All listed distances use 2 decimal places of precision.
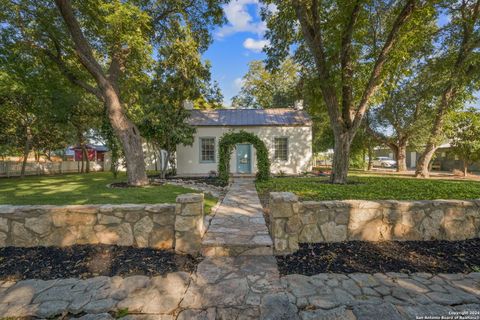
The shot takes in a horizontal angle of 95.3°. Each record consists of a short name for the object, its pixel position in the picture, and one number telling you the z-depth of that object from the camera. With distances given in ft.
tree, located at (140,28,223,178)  35.29
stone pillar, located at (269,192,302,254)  10.66
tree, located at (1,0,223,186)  22.54
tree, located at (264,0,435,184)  24.06
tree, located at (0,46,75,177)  28.27
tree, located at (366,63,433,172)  52.13
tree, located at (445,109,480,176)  44.45
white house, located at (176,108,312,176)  46.52
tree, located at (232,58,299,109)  80.89
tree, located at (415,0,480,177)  32.45
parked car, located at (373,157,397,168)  92.58
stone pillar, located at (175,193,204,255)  10.52
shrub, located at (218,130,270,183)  31.76
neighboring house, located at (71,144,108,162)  84.38
